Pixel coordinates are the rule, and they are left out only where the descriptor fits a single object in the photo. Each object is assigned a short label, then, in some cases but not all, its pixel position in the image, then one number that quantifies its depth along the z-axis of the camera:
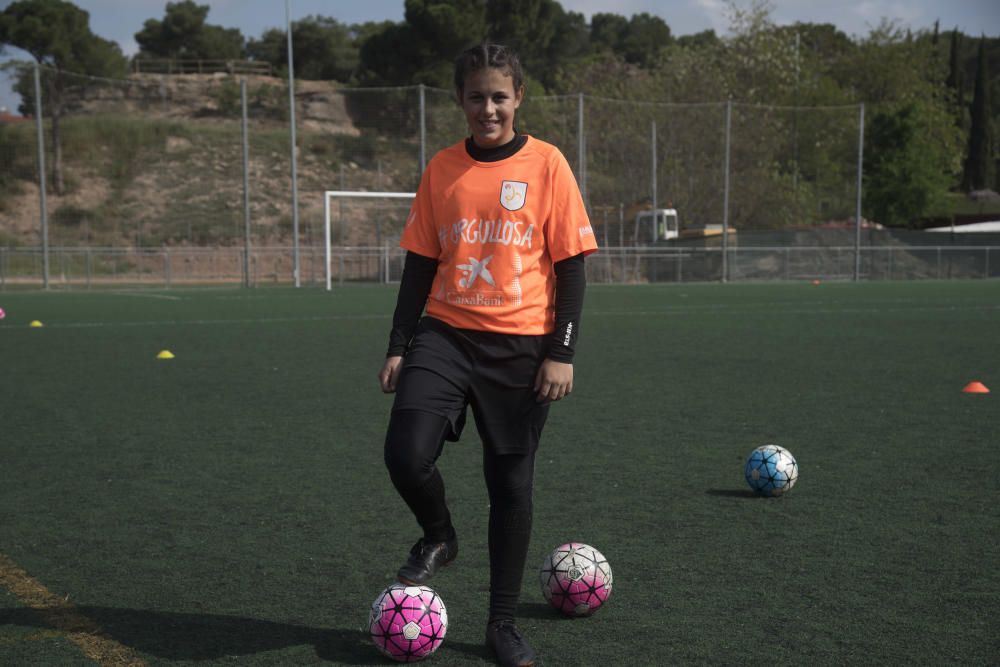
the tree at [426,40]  58.75
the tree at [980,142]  81.56
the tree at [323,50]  75.50
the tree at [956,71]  85.99
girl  3.38
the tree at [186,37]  78.19
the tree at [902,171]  52.94
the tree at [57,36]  54.19
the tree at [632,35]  95.06
